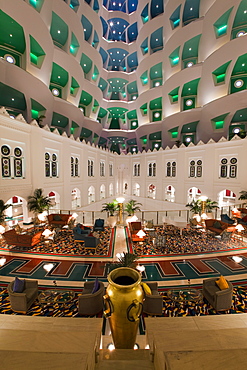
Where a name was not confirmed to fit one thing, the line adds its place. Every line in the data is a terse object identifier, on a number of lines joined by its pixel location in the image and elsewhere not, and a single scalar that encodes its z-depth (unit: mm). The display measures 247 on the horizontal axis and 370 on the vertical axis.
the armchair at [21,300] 3758
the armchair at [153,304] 3688
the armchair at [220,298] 3820
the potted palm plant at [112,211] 10484
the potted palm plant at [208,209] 11402
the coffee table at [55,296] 4109
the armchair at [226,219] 9594
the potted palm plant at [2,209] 8755
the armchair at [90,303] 3709
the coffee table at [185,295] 4100
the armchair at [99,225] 9500
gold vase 2566
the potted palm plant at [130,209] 10938
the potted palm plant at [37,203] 11156
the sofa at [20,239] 7191
